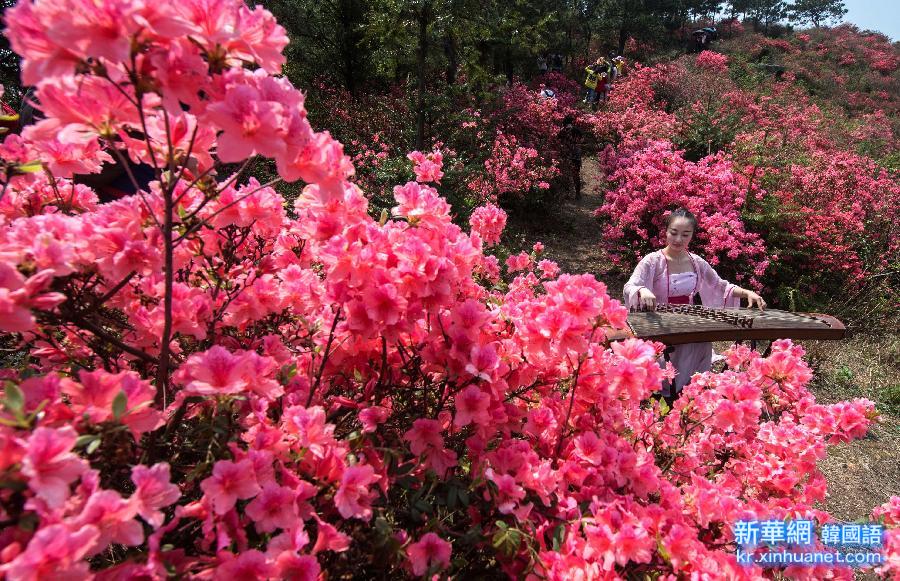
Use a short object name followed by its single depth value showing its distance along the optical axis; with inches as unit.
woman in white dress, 127.8
